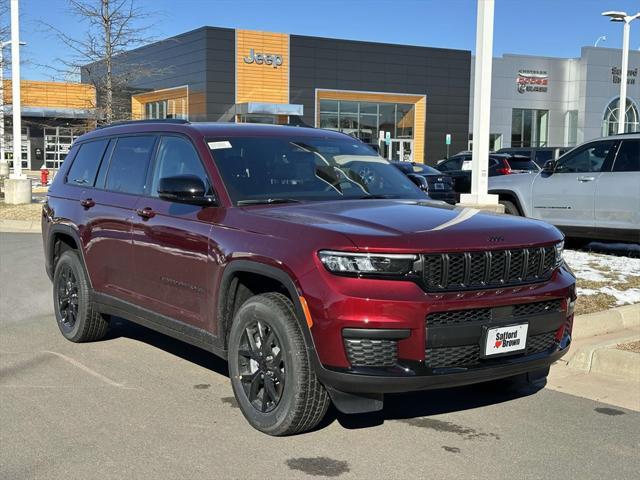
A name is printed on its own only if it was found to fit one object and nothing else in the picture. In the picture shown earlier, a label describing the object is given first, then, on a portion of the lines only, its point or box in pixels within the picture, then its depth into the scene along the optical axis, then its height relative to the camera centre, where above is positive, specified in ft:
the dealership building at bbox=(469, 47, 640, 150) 163.12 +16.28
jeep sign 134.62 +19.52
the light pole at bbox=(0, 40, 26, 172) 80.84 +8.31
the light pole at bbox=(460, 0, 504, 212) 41.52 +4.82
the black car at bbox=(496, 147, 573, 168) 87.15 +1.94
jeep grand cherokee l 12.61 -2.04
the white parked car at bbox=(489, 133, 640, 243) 33.83 -1.04
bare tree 68.59 +9.73
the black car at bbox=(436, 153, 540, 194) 63.77 +0.12
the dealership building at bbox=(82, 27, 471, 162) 133.18 +15.43
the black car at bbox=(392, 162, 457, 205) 56.54 -1.28
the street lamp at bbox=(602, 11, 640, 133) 89.76 +17.13
